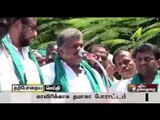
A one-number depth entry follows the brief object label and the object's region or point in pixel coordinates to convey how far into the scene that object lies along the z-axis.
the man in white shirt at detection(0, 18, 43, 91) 3.73
